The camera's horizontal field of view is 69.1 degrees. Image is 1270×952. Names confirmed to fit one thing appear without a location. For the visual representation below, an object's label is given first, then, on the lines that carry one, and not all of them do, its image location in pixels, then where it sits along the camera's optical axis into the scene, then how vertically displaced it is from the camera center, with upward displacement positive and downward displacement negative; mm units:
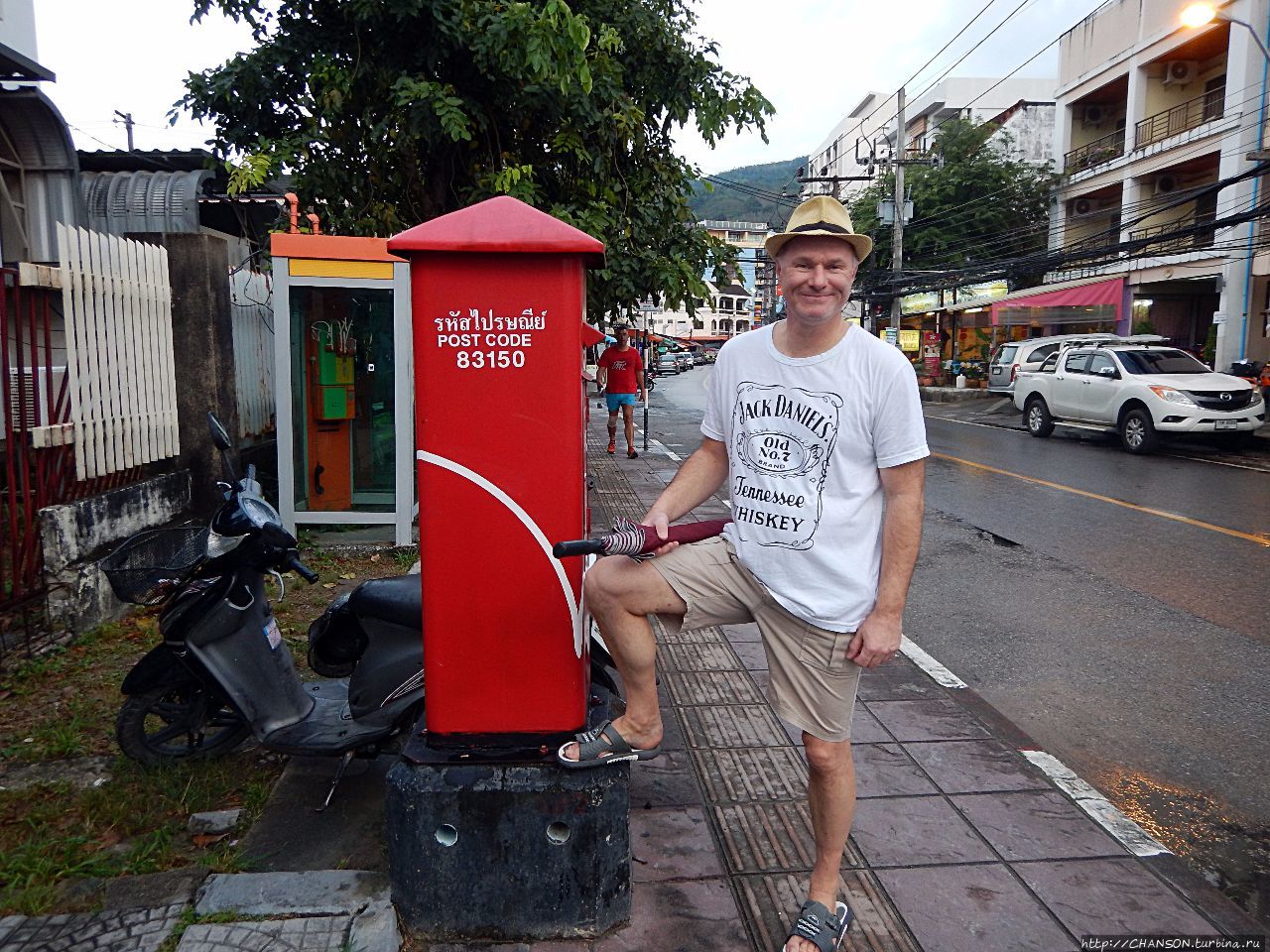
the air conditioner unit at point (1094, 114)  30141 +8338
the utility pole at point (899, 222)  29769 +4901
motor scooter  3279 -1050
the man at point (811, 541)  2357 -454
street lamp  13734 +5314
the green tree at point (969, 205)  33125 +6039
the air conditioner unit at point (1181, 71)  25438 +8196
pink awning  26094 +1922
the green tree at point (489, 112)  7062 +2166
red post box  2434 -259
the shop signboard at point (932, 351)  33406 +663
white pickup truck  13641 -429
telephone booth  6633 -126
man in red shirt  12922 -117
